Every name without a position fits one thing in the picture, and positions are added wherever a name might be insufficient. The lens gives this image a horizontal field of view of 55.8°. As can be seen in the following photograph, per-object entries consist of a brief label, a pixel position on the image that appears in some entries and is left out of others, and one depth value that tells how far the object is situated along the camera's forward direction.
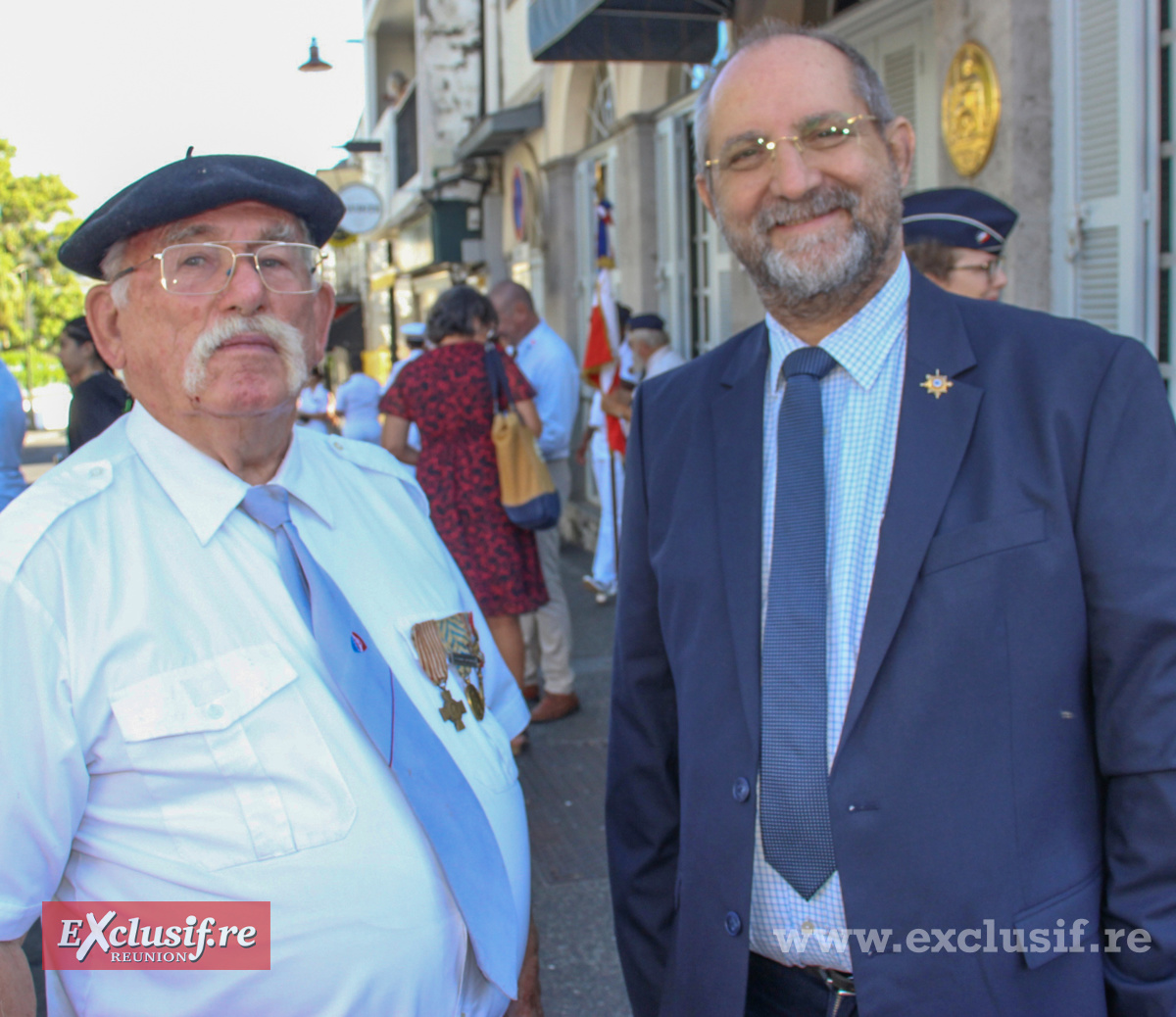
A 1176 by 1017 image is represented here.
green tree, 37.75
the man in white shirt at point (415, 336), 10.64
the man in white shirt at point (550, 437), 5.48
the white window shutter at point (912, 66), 5.05
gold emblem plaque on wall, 4.22
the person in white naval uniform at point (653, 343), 7.26
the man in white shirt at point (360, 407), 11.02
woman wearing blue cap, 3.12
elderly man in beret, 1.51
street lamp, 19.28
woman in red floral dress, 4.97
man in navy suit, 1.47
